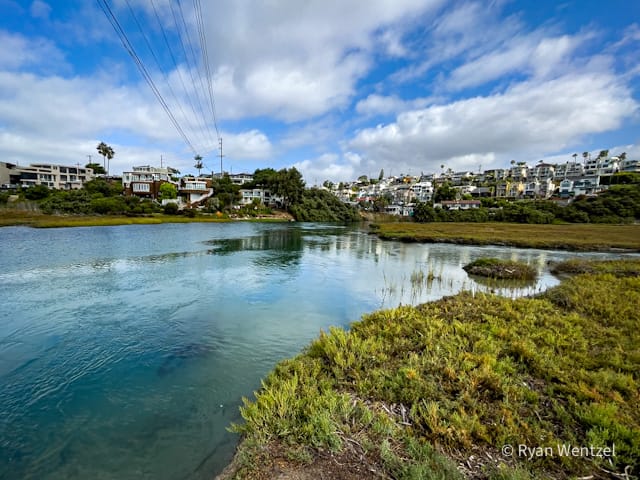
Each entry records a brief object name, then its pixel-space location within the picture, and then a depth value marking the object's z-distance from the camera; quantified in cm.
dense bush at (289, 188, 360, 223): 9169
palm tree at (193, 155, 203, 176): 12014
